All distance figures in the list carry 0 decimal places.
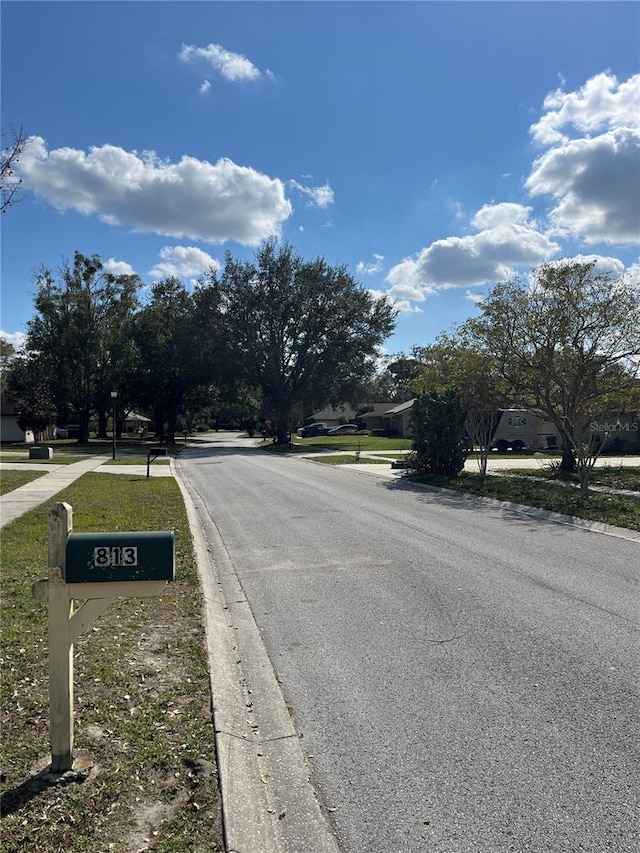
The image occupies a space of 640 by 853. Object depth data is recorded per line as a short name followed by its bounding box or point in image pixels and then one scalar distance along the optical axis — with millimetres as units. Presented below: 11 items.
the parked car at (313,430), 67625
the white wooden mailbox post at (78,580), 3012
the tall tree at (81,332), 44531
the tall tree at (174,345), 45156
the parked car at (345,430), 71188
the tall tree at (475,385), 19984
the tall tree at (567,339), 17938
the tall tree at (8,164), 7973
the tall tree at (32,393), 46500
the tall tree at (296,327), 44938
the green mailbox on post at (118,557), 3008
